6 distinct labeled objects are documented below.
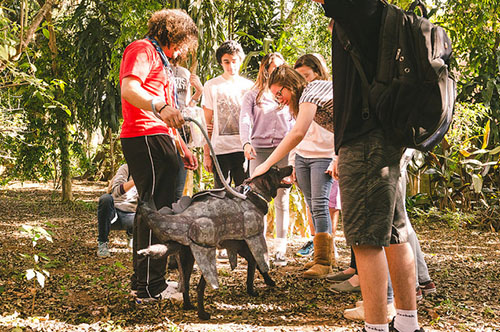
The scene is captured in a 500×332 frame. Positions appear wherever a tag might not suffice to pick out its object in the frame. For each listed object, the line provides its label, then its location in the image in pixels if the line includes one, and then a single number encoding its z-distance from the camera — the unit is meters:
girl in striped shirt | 3.80
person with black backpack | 1.90
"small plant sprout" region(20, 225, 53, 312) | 2.61
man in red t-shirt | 2.88
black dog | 2.69
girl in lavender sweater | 4.27
